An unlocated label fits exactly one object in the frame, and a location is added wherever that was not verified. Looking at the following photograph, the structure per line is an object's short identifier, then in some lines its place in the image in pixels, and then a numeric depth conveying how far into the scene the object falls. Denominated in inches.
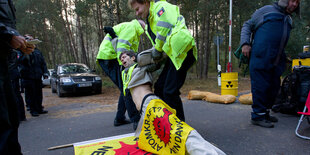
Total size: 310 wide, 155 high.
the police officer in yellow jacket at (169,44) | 73.3
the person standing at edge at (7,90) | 55.3
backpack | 110.7
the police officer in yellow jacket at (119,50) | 106.5
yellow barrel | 193.3
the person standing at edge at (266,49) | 101.3
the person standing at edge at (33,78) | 169.6
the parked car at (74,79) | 300.3
